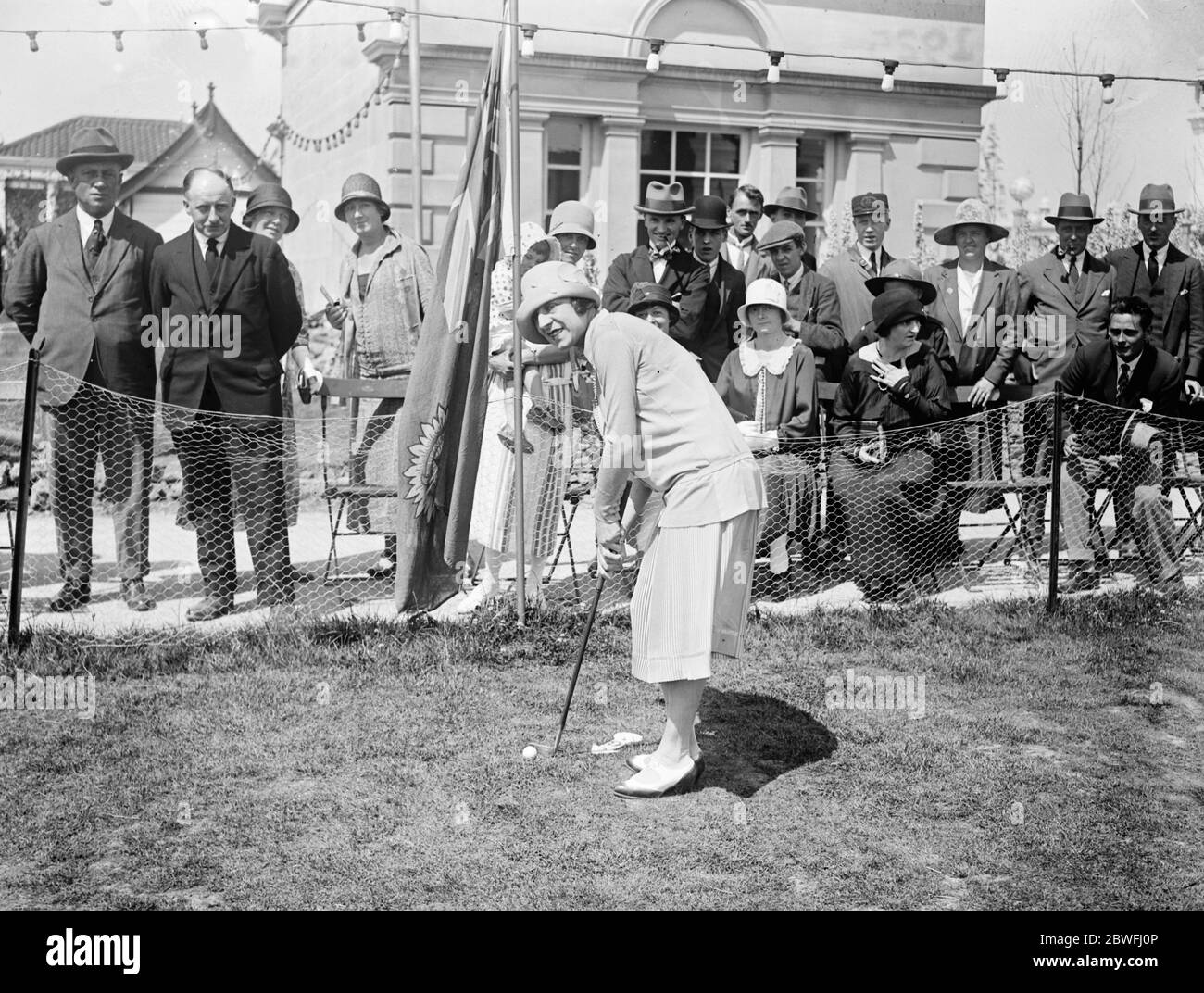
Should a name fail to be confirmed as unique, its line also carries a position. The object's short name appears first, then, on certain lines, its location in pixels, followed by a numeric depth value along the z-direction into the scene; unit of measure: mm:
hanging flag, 7367
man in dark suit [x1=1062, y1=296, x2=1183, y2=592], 8688
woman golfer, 5055
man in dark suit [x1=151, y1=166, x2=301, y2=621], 7781
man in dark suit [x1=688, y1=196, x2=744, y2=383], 8953
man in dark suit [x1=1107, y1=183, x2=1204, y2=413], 9492
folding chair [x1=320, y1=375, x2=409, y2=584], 8195
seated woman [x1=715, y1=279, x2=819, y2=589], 8344
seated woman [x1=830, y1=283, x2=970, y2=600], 8328
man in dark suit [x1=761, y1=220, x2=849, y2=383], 9016
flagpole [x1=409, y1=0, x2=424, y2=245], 13664
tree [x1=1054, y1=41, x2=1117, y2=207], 16172
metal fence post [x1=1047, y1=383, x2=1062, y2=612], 8094
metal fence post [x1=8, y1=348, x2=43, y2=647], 6766
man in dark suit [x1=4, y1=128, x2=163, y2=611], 7816
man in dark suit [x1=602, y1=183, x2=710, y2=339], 8859
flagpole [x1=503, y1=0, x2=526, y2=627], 7293
